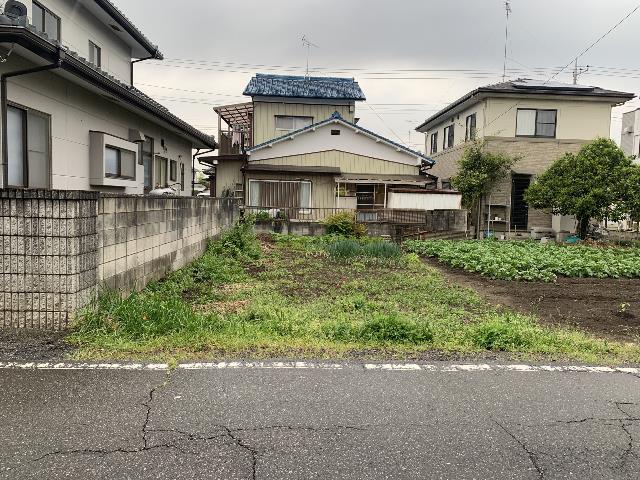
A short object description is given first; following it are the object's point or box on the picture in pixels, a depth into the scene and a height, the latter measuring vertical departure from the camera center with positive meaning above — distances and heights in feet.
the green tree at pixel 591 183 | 59.21 +3.53
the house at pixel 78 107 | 24.67 +6.22
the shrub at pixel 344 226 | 58.54 -1.92
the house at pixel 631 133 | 98.16 +15.71
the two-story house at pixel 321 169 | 71.41 +5.44
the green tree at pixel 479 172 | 69.92 +5.46
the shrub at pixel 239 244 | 40.24 -3.07
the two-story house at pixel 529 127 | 72.08 +12.02
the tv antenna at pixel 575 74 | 87.45 +23.34
